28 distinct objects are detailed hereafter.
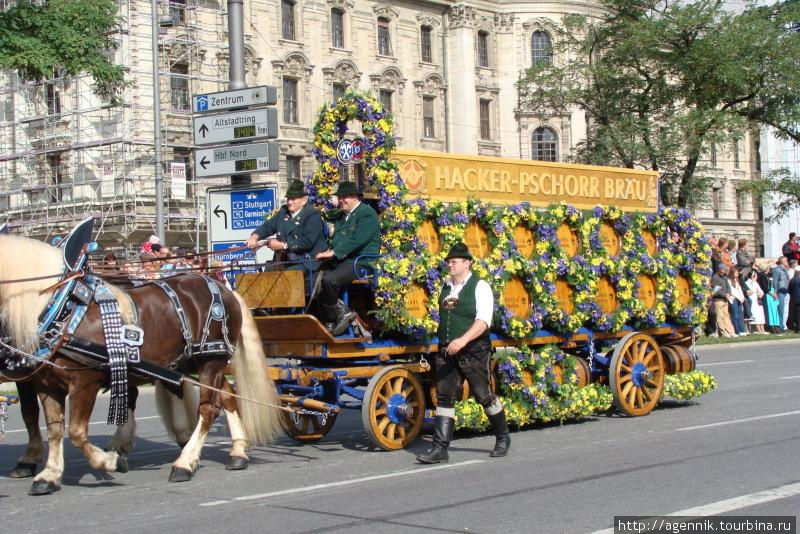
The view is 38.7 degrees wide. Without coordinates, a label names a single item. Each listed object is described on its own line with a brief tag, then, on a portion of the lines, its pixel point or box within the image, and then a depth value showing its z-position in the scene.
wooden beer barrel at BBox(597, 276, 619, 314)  13.04
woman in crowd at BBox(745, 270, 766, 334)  29.45
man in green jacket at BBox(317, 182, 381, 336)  10.58
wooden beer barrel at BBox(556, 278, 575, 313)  12.52
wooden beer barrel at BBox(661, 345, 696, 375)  13.81
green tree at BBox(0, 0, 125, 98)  19.86
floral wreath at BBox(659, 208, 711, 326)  13.91
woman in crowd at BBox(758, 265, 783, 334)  30.28
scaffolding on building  38.50
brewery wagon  10.77
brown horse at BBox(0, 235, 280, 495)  8.80
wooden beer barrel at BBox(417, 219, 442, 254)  11.12
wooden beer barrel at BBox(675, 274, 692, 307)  14.06
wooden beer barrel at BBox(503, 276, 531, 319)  11.98
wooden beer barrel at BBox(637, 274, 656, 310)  13.51
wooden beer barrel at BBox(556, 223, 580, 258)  12.75
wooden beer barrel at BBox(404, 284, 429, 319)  10.91
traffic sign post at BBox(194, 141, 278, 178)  15.50
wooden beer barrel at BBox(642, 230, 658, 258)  13.77
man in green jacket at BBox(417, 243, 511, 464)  10.05
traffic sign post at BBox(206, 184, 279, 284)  15.57
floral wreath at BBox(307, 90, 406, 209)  10.83
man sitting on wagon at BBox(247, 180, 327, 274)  10.98
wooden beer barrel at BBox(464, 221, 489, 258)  11.68
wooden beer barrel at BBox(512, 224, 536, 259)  12.23
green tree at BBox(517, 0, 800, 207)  33.59
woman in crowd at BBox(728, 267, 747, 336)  28.02
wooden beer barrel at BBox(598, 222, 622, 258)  13.25
